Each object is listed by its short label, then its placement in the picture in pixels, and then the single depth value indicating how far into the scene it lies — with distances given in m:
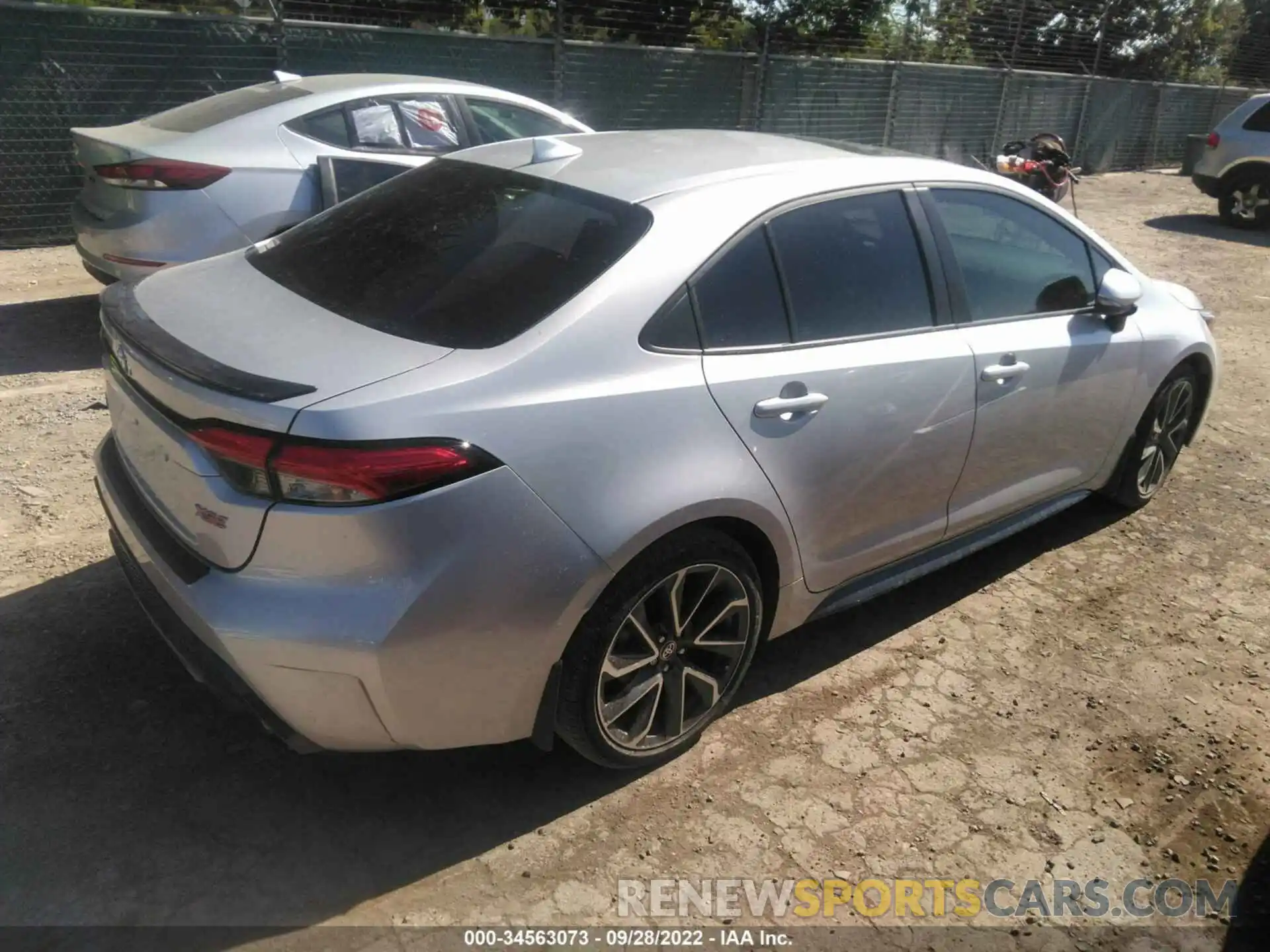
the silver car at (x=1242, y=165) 13.62
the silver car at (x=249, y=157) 5.69
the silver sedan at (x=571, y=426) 2.31
